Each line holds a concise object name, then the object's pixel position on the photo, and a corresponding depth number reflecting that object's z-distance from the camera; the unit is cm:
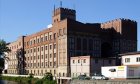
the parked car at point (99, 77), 3388
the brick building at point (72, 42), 4946
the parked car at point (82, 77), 3505
